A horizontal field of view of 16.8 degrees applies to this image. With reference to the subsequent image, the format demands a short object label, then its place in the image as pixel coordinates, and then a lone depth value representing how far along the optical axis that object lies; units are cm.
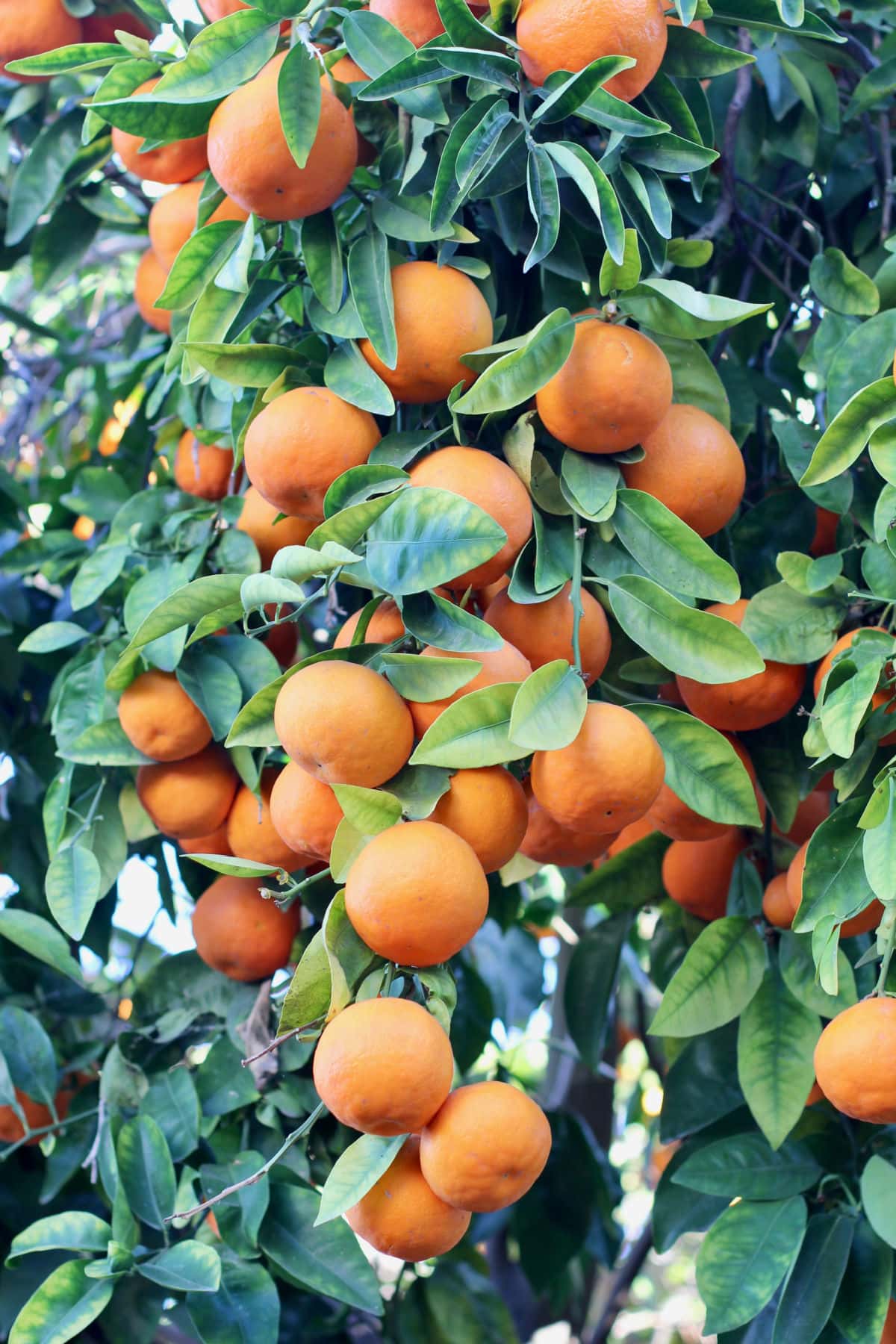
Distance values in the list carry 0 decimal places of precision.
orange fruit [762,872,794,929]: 166
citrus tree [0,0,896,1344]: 147
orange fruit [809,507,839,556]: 173
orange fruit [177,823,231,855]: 175
